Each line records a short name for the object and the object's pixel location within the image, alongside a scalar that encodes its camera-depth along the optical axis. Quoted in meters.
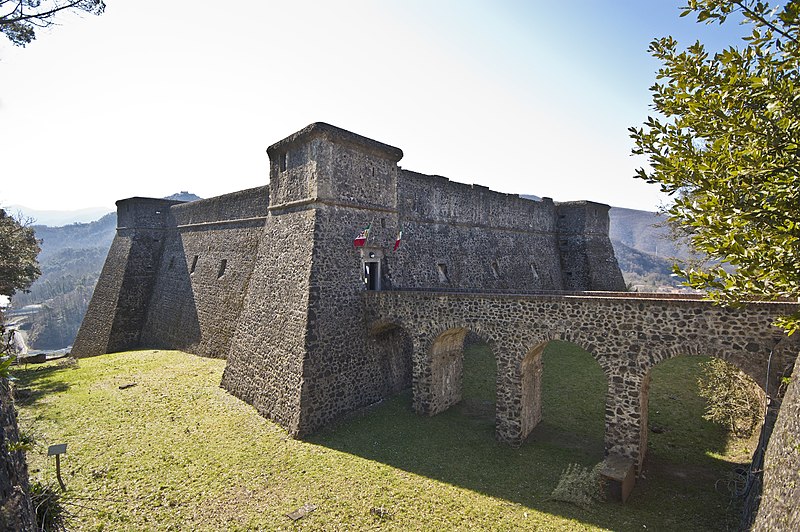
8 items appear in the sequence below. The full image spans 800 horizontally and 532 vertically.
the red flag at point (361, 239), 14.71
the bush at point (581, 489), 8.90
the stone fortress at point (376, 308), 9.81
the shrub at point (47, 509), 5.52
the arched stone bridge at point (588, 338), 8.53
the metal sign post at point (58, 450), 8.63
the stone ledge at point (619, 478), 8.89
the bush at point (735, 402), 11.54
